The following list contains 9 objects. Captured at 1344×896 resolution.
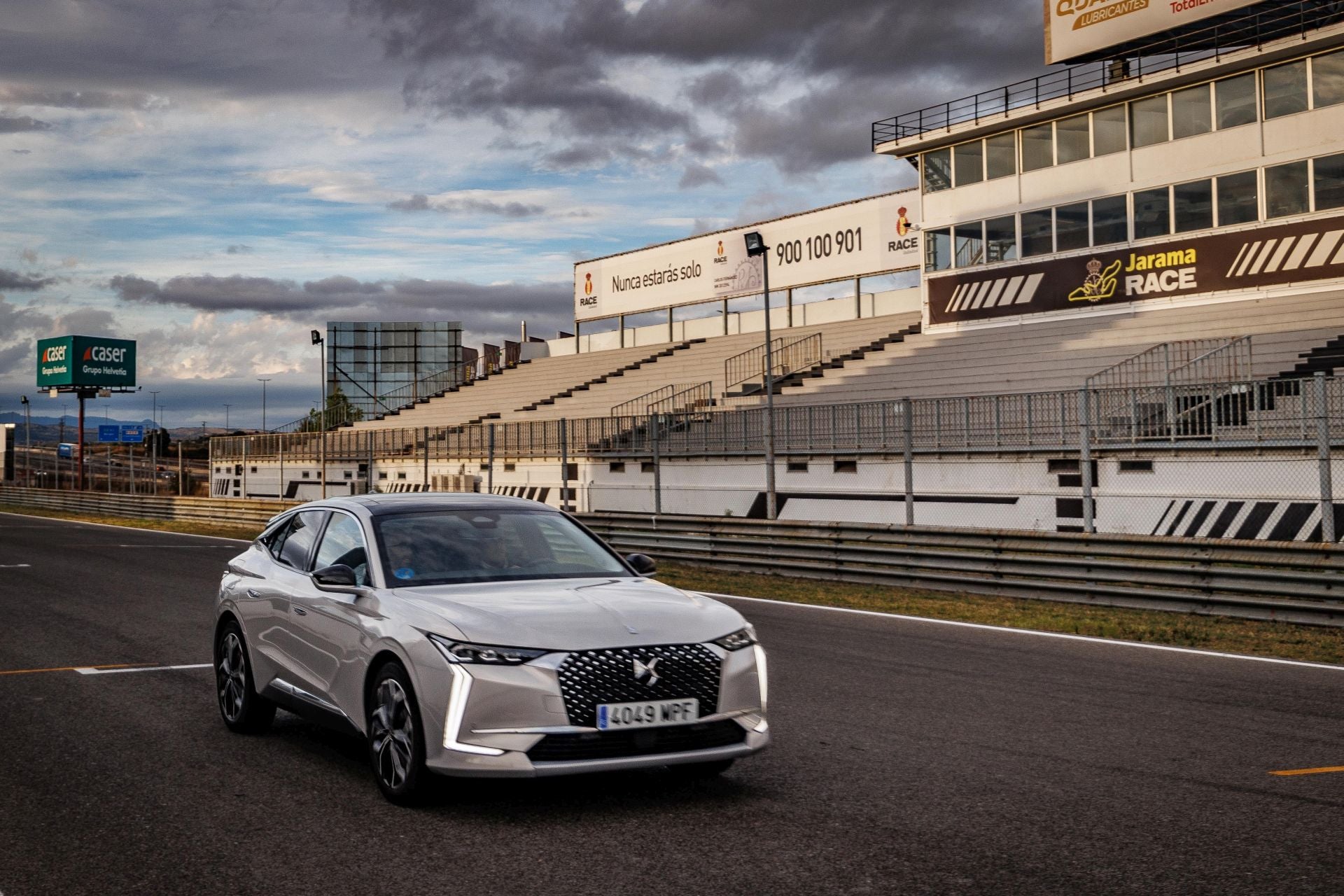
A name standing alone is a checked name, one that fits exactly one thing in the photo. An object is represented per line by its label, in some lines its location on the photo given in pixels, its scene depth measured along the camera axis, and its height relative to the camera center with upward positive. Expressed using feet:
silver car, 18.47 -2.36
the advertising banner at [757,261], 137.18 +26.57
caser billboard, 273.33 +28.23
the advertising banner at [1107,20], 96.78 +34.87
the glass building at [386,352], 363.35 +38.76
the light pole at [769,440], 65.94 +2.39
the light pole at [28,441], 216.74 +10.05
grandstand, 61.87 +10.00
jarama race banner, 89.86 +15.44
